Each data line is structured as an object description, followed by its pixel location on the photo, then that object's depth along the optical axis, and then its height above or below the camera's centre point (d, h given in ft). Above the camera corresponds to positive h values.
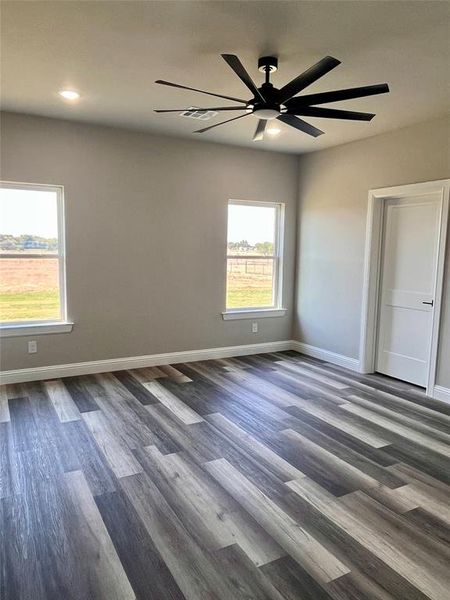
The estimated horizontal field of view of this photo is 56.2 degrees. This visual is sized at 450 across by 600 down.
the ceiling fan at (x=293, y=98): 7.70 +3.12
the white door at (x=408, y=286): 14.48 -1.13
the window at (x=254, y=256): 18.72 -0.24
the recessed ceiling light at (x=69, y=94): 11.66 +4.27
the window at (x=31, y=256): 14.48 -0.35
